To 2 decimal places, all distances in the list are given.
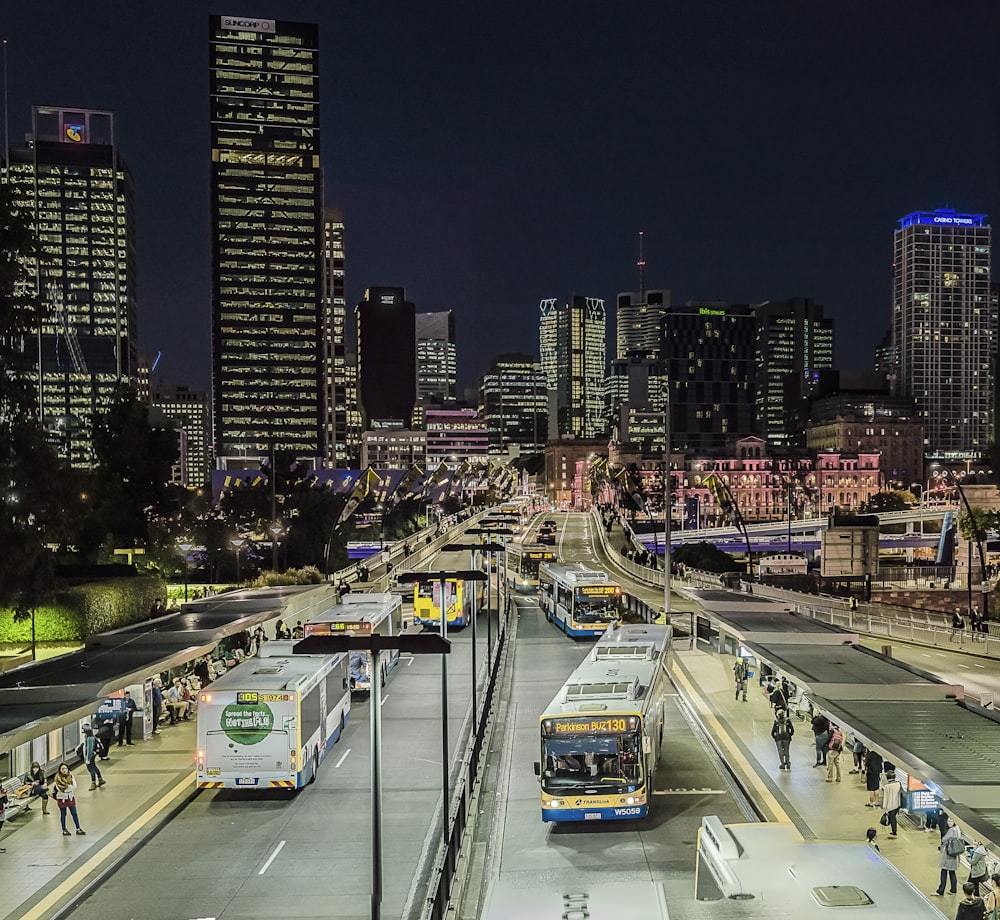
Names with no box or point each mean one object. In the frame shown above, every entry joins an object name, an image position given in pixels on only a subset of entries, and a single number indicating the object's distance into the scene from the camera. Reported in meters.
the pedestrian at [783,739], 23.09
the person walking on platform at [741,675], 31.95
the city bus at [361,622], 32.88
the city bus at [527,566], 72.69
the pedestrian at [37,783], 21.11
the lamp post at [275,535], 58.09
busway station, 10.36
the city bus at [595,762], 19.20
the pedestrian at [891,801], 18.22
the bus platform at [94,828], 16.44
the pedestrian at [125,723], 26.83
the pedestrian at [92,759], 22.55
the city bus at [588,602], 45.09
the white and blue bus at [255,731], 21.20
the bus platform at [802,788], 17.27
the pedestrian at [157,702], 28.50
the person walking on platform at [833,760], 22.33
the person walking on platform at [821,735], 23.34
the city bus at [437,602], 48.50
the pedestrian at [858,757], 22.75
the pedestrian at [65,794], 19.17
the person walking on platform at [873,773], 20.42
